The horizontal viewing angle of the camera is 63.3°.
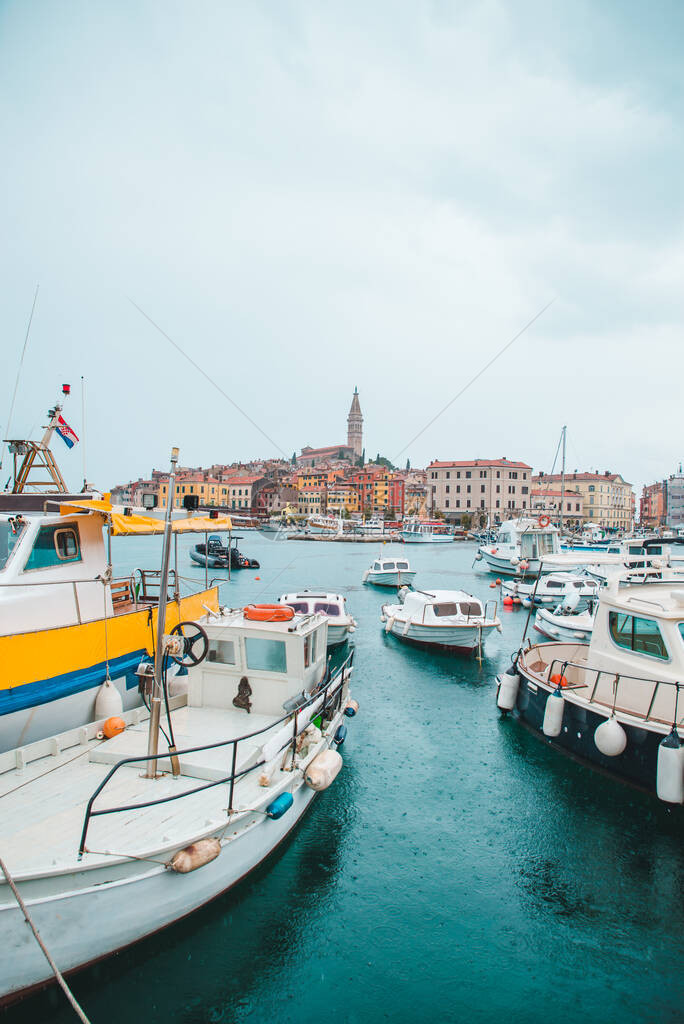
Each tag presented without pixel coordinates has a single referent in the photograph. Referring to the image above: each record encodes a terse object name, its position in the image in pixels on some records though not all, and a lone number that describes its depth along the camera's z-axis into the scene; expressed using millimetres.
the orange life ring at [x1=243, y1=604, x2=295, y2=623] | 9859
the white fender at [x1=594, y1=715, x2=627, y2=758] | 9672
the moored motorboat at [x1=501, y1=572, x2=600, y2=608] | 30578
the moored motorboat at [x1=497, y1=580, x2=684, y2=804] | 9344
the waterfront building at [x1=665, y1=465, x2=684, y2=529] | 142250
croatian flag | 13547
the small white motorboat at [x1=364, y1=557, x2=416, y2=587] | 40938
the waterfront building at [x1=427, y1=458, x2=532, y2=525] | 123688
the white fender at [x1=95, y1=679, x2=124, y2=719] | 9672
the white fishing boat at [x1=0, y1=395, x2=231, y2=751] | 8914
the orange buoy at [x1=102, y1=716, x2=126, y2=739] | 8477
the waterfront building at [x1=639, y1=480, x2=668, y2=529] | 158675
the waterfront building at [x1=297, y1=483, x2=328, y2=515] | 146875
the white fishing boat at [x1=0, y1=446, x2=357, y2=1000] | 5453
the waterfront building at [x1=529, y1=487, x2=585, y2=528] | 134250
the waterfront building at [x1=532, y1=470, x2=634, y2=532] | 136000
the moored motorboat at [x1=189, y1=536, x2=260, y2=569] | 50969
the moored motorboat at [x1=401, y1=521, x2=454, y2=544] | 92688
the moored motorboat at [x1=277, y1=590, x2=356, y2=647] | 19938
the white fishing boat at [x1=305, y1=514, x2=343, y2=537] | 111506
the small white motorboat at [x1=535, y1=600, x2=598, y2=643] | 21481
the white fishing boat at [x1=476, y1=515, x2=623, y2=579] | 44750
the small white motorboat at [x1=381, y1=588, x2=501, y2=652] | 20469
